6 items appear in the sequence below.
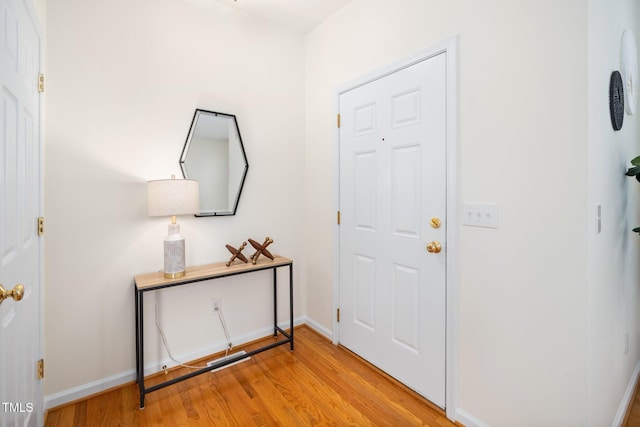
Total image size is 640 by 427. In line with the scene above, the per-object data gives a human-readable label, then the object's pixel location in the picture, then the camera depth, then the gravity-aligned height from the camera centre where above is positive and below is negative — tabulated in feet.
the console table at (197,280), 5.88 -1.43
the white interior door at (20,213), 3.41 -0.02
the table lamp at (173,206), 6.07 +0.12
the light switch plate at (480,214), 4.97 -0.05
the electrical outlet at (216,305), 7.76 -2.36
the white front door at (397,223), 5.81 -0.26
